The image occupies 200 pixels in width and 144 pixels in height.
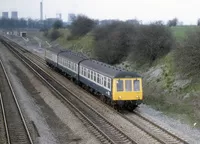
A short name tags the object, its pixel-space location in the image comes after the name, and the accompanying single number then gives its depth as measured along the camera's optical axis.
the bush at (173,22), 95.94
